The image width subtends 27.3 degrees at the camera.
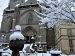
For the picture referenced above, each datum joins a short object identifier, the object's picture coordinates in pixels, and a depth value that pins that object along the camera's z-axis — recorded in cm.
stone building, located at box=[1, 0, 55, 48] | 3294
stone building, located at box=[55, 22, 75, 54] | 2048
